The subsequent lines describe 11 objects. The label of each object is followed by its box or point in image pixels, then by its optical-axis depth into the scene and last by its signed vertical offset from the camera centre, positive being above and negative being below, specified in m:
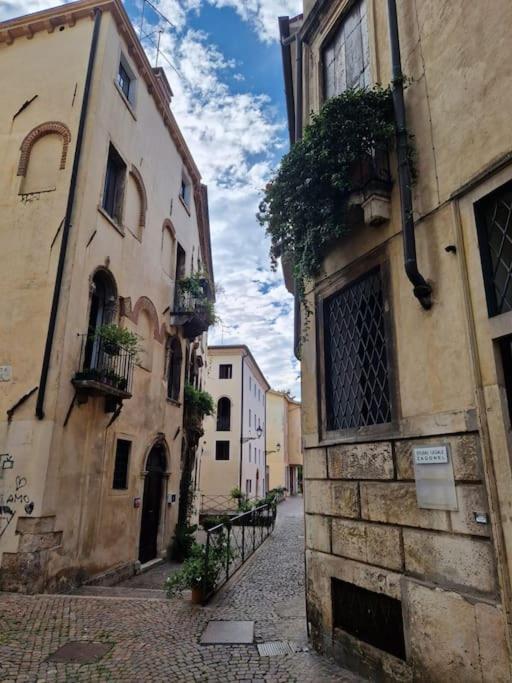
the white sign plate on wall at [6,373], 9.29 +1.96
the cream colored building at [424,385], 3.47 +0.83
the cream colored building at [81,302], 8.83 +3.97
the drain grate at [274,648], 5.16 -1.90
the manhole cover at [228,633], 5.58 -1.92
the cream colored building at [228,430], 32.41 +3.23
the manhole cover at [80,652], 4.99 -1.92
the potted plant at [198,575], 7.27 -1.53
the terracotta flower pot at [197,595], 7.25 -1.80
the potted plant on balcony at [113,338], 10.28 +2.97
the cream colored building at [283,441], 48.44 +3.80
